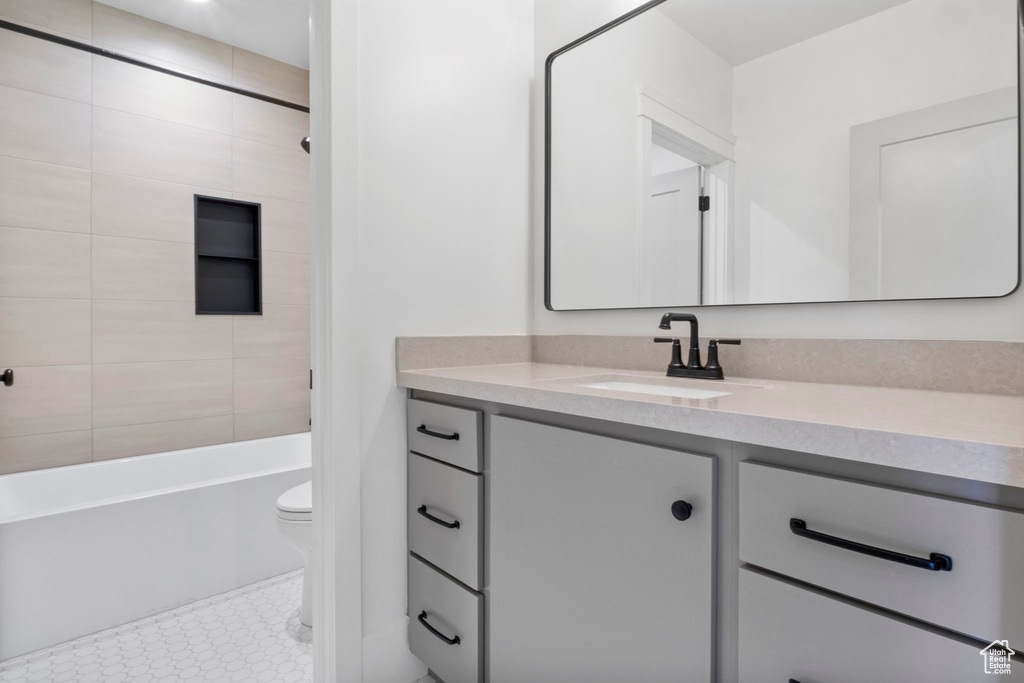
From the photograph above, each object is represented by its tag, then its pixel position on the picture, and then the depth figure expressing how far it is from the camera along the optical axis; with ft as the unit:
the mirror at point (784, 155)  3.43
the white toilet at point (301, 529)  5.88
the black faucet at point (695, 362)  4.33
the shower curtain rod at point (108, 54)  7.55
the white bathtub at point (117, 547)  5.45
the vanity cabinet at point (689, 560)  2.01
